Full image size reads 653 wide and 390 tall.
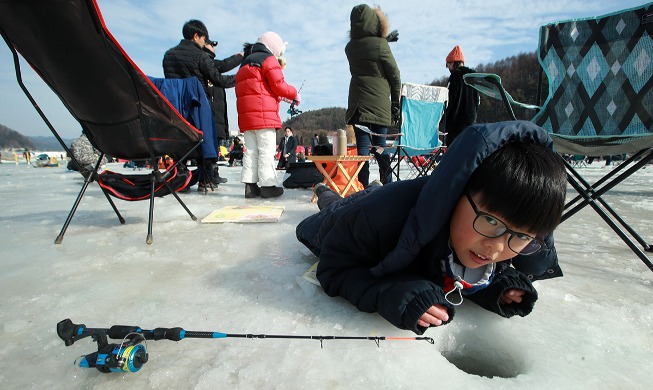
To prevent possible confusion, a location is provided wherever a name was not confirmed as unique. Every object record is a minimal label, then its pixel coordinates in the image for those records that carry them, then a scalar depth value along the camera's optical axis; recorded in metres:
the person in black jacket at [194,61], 3.53
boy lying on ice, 0.74
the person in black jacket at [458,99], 3.42
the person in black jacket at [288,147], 9.39
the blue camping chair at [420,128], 3.84
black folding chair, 1.37
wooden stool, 2.86
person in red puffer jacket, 3.12
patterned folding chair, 1.40
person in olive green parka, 3.05
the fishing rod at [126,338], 0.66
